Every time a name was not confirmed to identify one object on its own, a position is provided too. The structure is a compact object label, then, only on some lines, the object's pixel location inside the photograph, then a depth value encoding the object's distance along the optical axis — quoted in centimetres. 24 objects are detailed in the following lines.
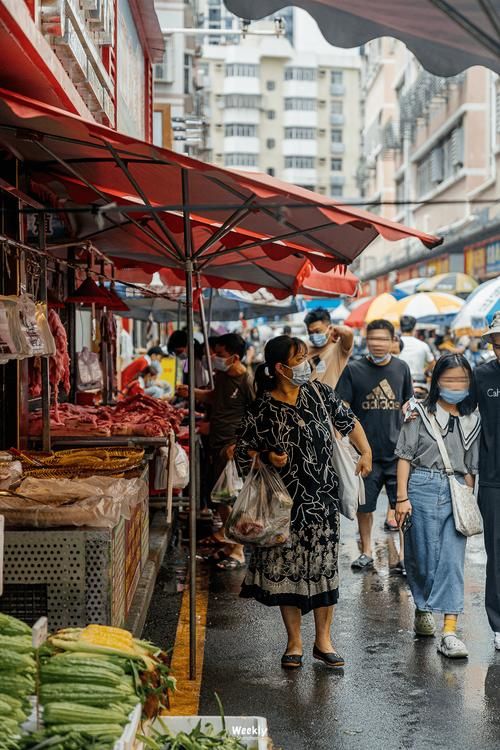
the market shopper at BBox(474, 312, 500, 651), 668
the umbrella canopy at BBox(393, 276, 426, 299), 2838
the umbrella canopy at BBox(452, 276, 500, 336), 1504
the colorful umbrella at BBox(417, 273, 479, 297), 2538
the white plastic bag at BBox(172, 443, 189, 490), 890
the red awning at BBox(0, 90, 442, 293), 542
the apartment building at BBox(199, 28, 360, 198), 12700
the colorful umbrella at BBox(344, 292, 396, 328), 2414
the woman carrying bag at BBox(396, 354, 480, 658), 679
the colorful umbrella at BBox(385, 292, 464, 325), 2147
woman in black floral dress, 623
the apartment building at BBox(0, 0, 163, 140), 601
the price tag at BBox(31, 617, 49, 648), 358
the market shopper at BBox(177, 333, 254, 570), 948
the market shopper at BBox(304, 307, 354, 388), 945
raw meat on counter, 887
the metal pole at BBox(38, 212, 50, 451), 753
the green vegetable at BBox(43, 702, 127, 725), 355
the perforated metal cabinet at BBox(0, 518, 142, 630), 537
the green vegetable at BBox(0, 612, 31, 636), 380
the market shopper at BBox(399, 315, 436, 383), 1355
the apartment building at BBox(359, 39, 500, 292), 3791
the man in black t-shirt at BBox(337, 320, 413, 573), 915
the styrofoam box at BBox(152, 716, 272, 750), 419
